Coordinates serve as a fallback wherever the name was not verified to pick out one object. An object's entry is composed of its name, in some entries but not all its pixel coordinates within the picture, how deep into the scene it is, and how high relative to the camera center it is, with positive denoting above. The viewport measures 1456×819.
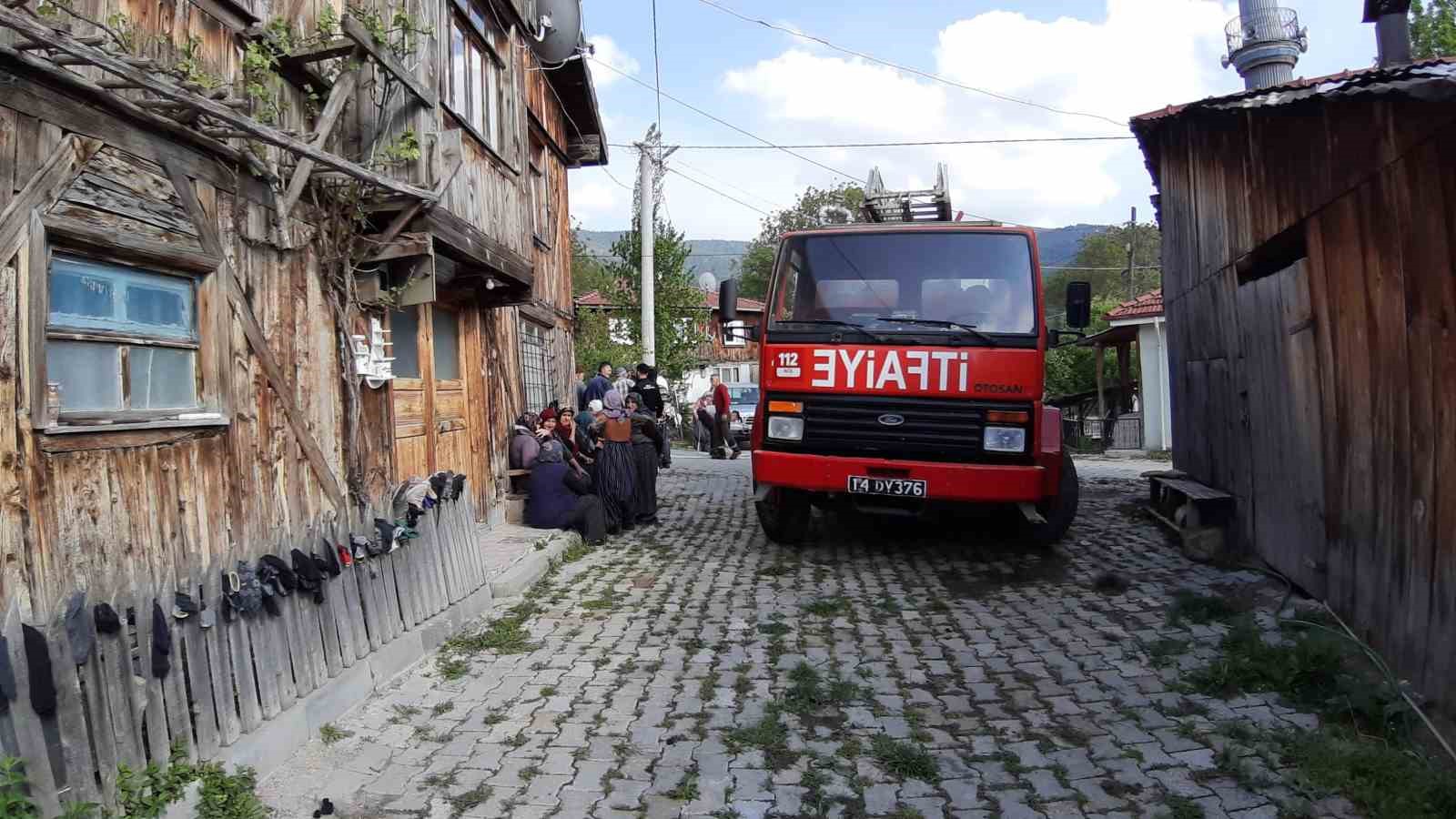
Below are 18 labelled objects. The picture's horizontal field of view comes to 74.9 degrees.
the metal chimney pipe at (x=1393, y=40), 6.61 +2.46
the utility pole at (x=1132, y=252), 40.00 +6.35
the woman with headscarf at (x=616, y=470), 10.05 -0.53
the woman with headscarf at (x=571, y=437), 10.52 -0.17
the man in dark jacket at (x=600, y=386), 14.39 +0.54
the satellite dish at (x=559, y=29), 12.95 +5.49
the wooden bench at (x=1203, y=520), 7.62 -1.00
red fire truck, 7.50 +0.30
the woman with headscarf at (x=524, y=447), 10.11 -0.25
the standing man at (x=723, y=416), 20.36 +0.01
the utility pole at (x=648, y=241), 18.80 +3.59
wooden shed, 4.05 +0.31
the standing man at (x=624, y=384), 15.60 +0.62
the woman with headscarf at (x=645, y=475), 10.60 -0.63
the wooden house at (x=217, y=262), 3.82 +0.94
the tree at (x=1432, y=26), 28.02 +11.15
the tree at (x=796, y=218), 50.78 +10.86
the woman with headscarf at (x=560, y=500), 9.46 -0.79
